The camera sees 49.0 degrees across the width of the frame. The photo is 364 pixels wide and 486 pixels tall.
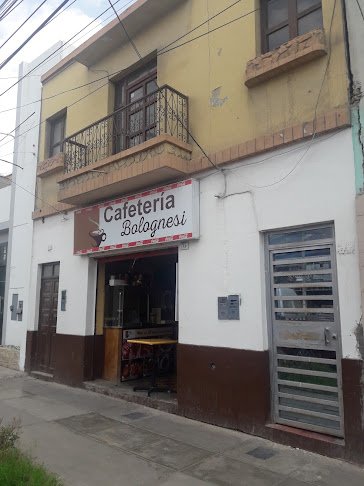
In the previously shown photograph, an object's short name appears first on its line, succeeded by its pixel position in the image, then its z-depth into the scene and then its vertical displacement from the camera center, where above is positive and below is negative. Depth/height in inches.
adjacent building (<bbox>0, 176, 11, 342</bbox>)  438.6 +84.0
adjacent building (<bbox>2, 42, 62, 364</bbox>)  396.8 +112.7
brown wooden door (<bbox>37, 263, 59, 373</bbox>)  360.5 -6.3
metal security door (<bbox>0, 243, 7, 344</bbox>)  437.7 +39.9
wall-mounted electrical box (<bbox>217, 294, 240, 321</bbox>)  220.8 +1.5
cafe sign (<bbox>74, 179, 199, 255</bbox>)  248.8 +62.7
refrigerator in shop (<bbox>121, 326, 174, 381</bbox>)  323.3 -37.3
